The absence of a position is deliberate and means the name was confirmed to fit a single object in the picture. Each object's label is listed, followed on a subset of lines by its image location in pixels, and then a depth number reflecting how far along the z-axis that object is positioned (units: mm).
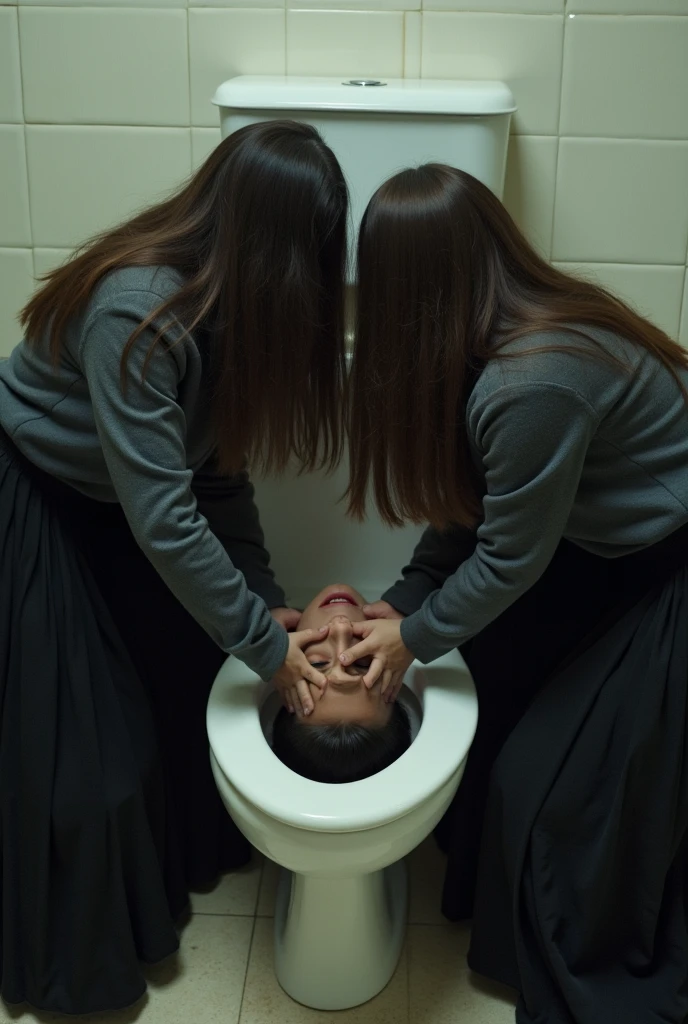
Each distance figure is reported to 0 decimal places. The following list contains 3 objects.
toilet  1041
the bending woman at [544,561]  987
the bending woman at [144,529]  981
